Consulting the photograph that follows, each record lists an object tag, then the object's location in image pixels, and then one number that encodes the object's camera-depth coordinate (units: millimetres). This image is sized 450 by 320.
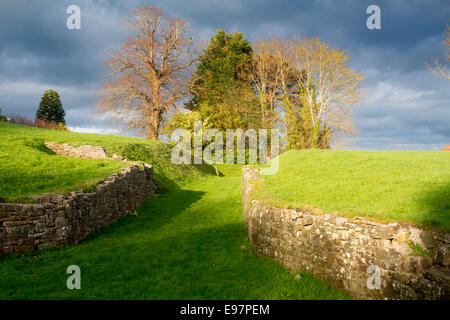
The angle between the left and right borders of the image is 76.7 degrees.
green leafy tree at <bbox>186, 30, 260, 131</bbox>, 35822
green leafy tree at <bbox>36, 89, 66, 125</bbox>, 52281
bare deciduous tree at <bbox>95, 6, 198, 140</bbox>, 34344
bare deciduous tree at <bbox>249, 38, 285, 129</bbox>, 35906
